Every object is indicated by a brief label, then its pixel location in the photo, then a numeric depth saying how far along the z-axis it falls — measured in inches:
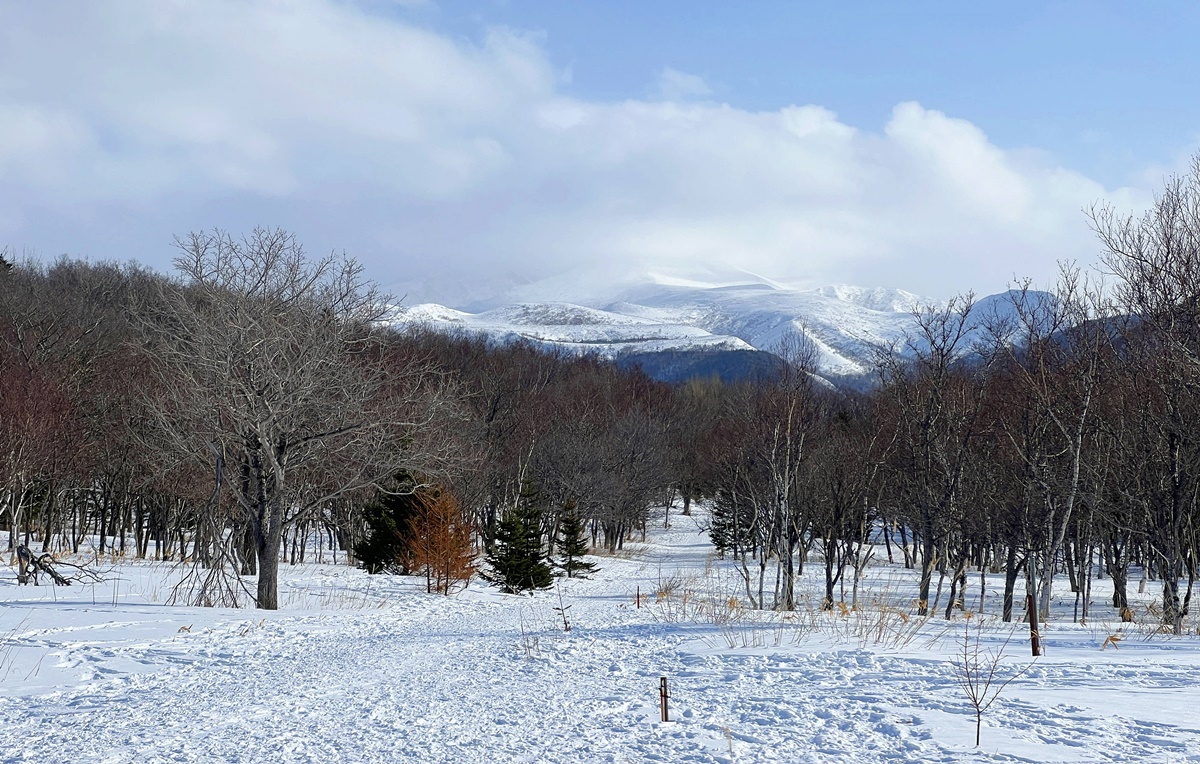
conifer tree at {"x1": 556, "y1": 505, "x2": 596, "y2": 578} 1351.6
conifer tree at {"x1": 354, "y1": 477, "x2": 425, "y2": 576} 1114.7
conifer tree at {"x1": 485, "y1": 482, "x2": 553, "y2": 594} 1036.5
